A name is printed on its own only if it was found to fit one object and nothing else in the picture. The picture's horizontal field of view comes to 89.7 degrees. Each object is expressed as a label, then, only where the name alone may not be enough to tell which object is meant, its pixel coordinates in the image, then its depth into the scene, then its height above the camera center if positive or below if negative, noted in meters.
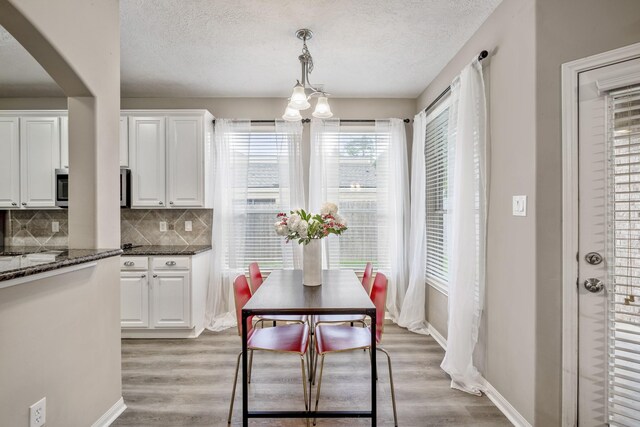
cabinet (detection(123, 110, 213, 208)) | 3.52 +0.59
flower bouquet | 2.26 -0.13
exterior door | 1.55 -0.18
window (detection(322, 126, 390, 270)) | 3.85 +0.20
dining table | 1.77 -0.54
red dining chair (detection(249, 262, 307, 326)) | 2.51 -0.62
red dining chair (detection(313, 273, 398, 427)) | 2.02 -0.85
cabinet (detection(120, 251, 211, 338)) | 3.26 -0.83
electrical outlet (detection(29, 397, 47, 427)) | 1.42 -0.91
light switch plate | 1.92 +0.04
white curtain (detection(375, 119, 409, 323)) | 3.78 +0.06
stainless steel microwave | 3.42 +0.26
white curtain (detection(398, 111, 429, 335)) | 3.48 -0.46
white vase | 2.34 -0.40
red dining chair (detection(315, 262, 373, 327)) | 2.46 -0.84
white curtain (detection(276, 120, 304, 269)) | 3.75 +0.50
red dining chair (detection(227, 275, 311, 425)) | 2.01 -0.85
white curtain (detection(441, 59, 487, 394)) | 2.33 -0.13
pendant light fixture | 2.27 +0.80
